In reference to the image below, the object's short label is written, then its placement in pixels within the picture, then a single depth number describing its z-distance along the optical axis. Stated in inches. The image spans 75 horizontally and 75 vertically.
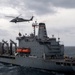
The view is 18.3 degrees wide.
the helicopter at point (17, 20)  2447.1
